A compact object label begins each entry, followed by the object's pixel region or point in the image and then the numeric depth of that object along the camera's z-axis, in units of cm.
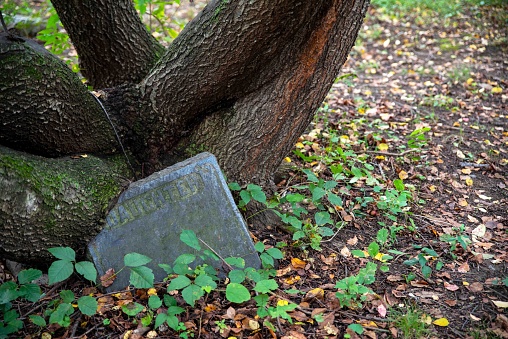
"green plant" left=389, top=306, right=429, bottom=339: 248
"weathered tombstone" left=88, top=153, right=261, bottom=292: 278
